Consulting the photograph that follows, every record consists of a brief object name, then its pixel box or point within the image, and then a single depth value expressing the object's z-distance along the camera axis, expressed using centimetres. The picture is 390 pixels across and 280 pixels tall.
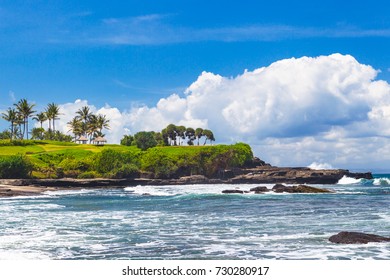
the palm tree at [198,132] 17742
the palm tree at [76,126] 15399
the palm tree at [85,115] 15482
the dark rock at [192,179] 11392
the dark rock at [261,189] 7019
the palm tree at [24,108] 13125
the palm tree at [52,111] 14688
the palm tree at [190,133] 17538
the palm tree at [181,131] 17350
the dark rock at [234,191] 7069
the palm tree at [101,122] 15238
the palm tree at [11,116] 13188
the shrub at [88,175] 10787
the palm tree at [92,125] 15125
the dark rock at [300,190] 6750
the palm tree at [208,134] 17812
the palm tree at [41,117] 15262
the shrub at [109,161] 11094
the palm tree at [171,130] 17338
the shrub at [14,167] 9356
